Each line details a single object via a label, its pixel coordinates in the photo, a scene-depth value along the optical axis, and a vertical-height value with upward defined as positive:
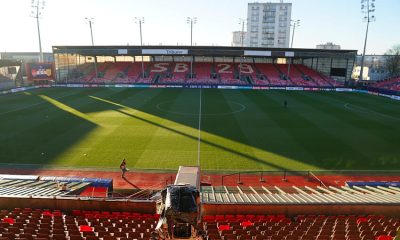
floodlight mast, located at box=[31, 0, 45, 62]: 71.81 +9.38
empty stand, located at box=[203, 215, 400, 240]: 9.29 -5.54
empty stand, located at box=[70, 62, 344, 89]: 69.06 -3.54
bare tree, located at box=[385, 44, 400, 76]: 82.32 -0.70
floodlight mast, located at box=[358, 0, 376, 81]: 65.56 +10.71
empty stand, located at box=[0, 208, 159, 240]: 8.79 -5.39
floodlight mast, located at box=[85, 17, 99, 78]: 71.57 -2.84
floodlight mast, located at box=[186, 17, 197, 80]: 91.12 +10.01
